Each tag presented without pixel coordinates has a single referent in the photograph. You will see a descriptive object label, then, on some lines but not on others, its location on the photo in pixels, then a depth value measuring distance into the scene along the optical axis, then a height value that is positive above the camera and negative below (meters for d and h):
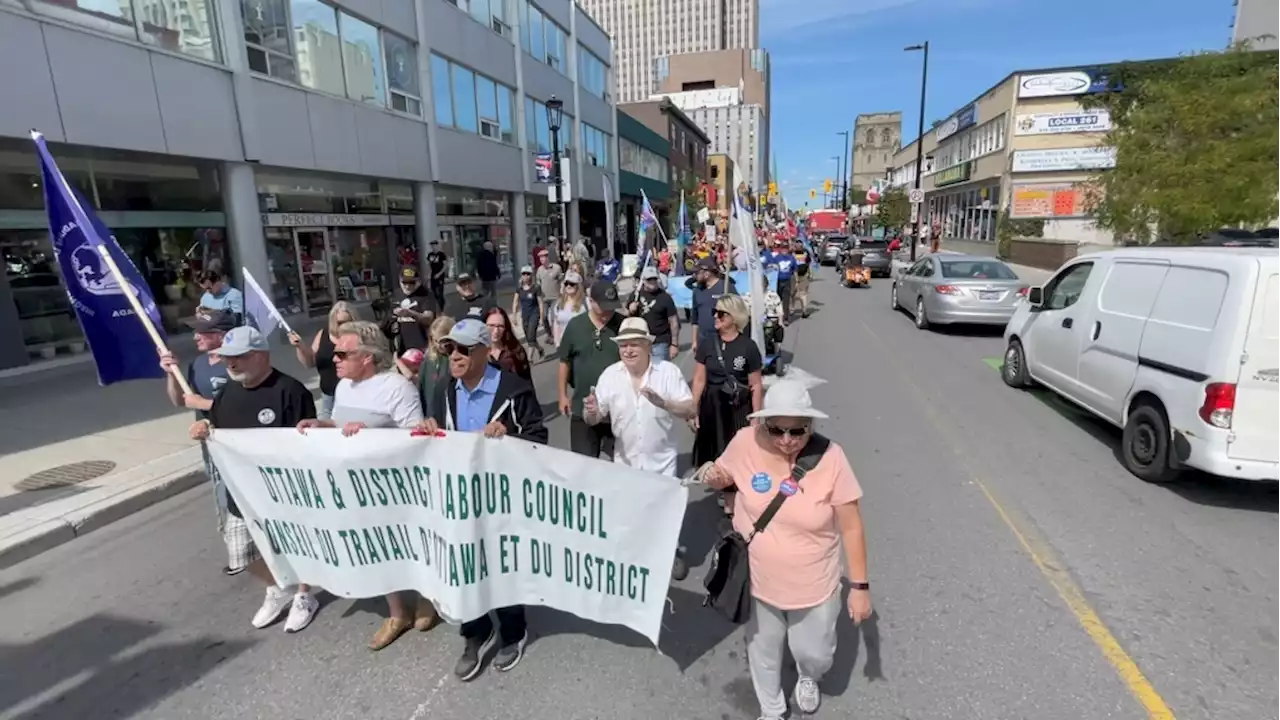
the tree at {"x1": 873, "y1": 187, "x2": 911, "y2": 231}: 55.47 +0.81
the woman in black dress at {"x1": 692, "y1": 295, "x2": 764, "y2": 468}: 4.71 -1.13
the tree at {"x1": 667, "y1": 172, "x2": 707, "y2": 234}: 49.88 +2.15
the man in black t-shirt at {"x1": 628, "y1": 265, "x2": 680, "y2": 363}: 6.68 -0.95
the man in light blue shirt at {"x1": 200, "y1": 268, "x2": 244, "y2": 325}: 7.21 -0.63
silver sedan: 12.24 -1.37
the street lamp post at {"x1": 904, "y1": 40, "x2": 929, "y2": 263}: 30.66 +4.47
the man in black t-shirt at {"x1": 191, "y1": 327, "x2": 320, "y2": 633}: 3.35 -0.88
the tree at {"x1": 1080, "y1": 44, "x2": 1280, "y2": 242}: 14.60 +1.40
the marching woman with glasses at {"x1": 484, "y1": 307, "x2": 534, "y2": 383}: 4.83 -0.86
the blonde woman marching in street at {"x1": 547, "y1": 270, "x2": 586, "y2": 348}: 7.46 -0.80
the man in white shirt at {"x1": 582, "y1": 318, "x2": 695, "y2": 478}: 3.63 -0.97
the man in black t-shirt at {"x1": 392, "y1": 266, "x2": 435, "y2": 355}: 6.47 -0.80
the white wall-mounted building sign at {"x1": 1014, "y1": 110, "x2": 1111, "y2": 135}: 33.91 +4.85
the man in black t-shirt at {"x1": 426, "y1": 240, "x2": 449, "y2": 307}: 15.23 -0.86
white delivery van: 4.48 -1.12
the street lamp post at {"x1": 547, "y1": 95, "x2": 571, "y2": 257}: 16.38 +2.54
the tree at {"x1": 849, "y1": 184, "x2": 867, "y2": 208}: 96.12 +3.77
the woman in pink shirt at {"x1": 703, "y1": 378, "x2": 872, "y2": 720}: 2.49 -1.19
